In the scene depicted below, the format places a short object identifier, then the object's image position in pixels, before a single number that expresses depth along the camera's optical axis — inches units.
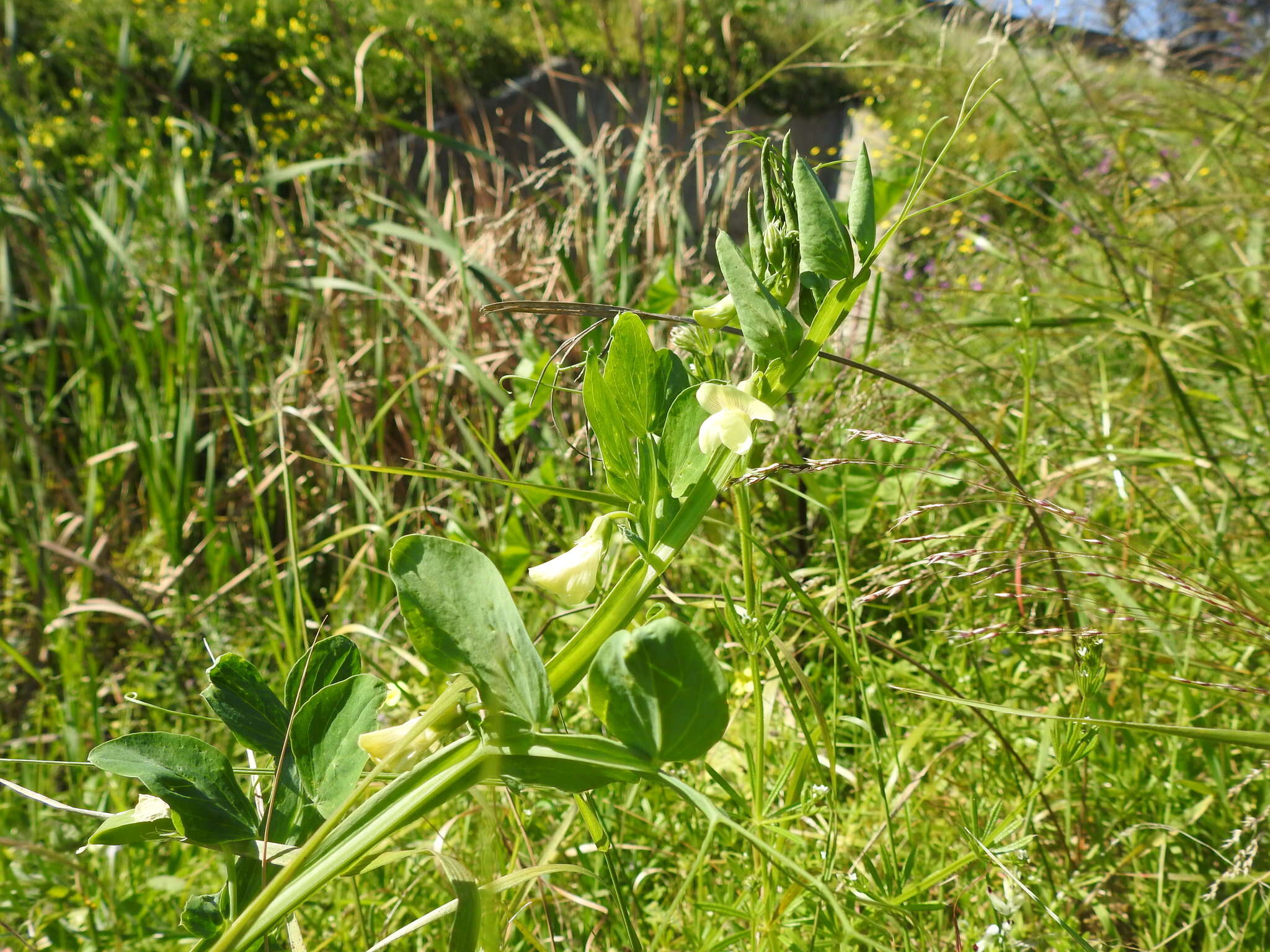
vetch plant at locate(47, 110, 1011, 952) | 11.9
